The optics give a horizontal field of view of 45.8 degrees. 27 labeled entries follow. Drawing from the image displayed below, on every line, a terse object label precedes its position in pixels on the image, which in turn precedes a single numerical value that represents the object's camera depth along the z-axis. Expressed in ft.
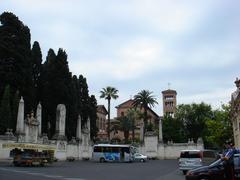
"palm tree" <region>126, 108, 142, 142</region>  232.12
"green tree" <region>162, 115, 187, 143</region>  207.71
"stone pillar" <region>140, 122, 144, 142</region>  164.66
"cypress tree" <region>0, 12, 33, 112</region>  120.31
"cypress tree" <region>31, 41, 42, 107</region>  140.58
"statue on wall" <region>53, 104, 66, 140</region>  113.03
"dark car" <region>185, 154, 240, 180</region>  36.75
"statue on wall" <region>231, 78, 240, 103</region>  114.52
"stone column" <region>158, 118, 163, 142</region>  154.68
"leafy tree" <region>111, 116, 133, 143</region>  232.09
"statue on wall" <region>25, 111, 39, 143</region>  94.76
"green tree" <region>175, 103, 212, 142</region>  213.65
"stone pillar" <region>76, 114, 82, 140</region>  129.15
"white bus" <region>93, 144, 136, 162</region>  122.83
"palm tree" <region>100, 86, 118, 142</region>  218.07
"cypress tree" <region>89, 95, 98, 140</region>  173.27
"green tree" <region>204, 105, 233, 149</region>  150.79
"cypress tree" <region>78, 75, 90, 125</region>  169.40
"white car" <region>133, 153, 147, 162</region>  127.75
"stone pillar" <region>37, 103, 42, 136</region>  108.08
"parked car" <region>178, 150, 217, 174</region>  60.00
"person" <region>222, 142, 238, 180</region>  33.55
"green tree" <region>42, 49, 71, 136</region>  136.47
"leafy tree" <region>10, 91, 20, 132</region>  108.14
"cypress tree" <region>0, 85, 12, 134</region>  102.18
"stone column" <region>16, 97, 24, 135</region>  91.89
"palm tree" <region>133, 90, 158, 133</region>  198.72
